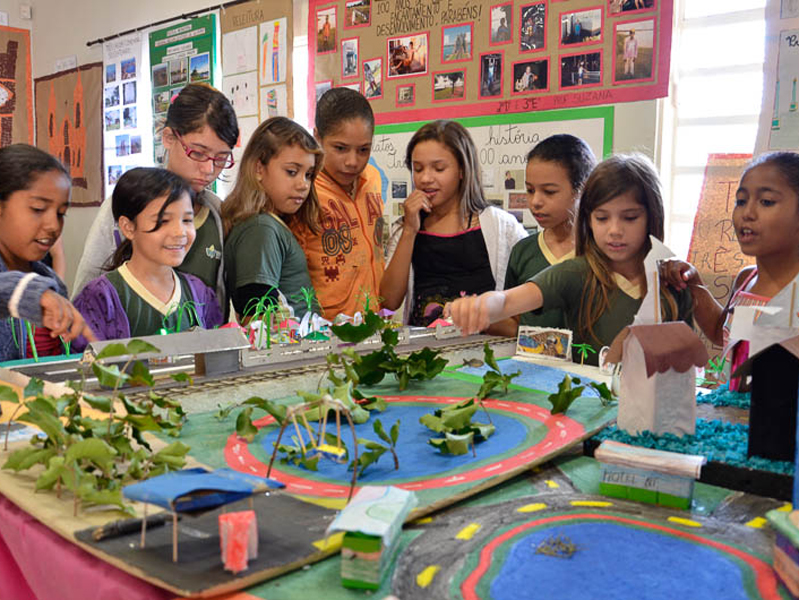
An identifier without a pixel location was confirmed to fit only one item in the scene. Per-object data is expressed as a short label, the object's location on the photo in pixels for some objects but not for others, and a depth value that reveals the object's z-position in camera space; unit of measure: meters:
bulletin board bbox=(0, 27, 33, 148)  6.96
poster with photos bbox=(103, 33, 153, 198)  5.94
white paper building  1.21
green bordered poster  3.45
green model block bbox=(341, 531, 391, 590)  0.76
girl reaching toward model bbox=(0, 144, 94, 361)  2.04
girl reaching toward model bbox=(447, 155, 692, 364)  2.01
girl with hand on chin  2.72
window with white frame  3.07
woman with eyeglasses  2.46
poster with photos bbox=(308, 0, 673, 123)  3.27
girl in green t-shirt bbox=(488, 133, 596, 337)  2.52
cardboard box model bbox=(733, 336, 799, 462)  1.10
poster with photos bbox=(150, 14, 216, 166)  5.36
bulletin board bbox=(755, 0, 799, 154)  2.85
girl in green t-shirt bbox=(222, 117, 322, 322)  2.41
